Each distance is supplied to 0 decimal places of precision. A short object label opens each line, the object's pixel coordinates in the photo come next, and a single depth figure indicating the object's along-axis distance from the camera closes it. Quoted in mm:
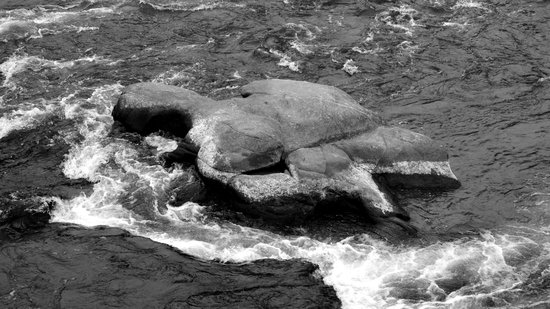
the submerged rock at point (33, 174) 15320
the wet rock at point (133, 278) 12945
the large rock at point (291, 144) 15414
